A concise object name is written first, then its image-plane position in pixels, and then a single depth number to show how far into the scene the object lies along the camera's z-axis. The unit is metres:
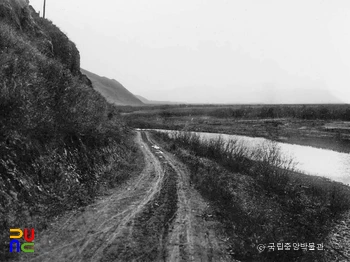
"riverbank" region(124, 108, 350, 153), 55.47
